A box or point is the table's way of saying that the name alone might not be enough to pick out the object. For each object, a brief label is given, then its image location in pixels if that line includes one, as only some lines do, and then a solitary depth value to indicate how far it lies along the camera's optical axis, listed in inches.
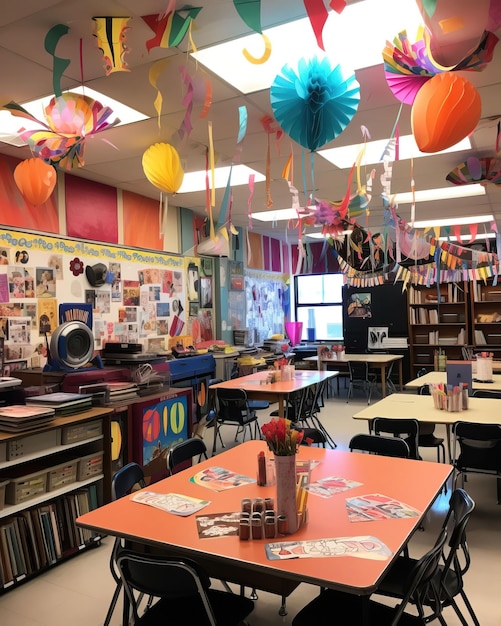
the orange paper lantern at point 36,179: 152.3
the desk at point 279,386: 205.9
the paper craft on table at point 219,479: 95.6
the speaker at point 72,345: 152.4
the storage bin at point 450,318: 386.3
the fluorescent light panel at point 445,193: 256.5
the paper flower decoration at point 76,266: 212.9
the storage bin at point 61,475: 127.2
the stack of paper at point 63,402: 133.4
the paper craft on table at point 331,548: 66.1
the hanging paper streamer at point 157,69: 106.5
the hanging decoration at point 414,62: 91.6
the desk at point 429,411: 149.5
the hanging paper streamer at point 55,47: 106.3
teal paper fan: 103.5
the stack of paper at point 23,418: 117.7
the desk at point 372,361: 331.3
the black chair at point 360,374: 333.1
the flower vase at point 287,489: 74.4
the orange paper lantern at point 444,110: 95.0
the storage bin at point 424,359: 392.5
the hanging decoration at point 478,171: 192.1
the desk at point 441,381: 206.1
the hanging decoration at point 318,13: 65.8
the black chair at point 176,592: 66.9
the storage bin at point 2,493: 114.2
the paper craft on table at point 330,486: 90.1
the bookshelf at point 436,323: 382.9
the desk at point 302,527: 62.6
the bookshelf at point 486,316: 372.2
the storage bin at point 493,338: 372.2
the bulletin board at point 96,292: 186.2
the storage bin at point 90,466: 136.0
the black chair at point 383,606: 68.3
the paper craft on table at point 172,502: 83.2
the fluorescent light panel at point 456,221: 332.2
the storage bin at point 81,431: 131.4
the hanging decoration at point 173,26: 97.0
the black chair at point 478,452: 137.2
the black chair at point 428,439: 170.7
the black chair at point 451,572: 77.5
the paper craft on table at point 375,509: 78.1
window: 445.1
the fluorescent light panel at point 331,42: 108.3
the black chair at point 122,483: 87.2
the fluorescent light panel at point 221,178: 216.1
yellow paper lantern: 143.9
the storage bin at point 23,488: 118.1
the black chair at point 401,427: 145.0
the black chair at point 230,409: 210.8
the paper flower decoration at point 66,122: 132.0
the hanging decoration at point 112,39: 103.7
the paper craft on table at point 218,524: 74.1
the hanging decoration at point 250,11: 72.2
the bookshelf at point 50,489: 115.6
